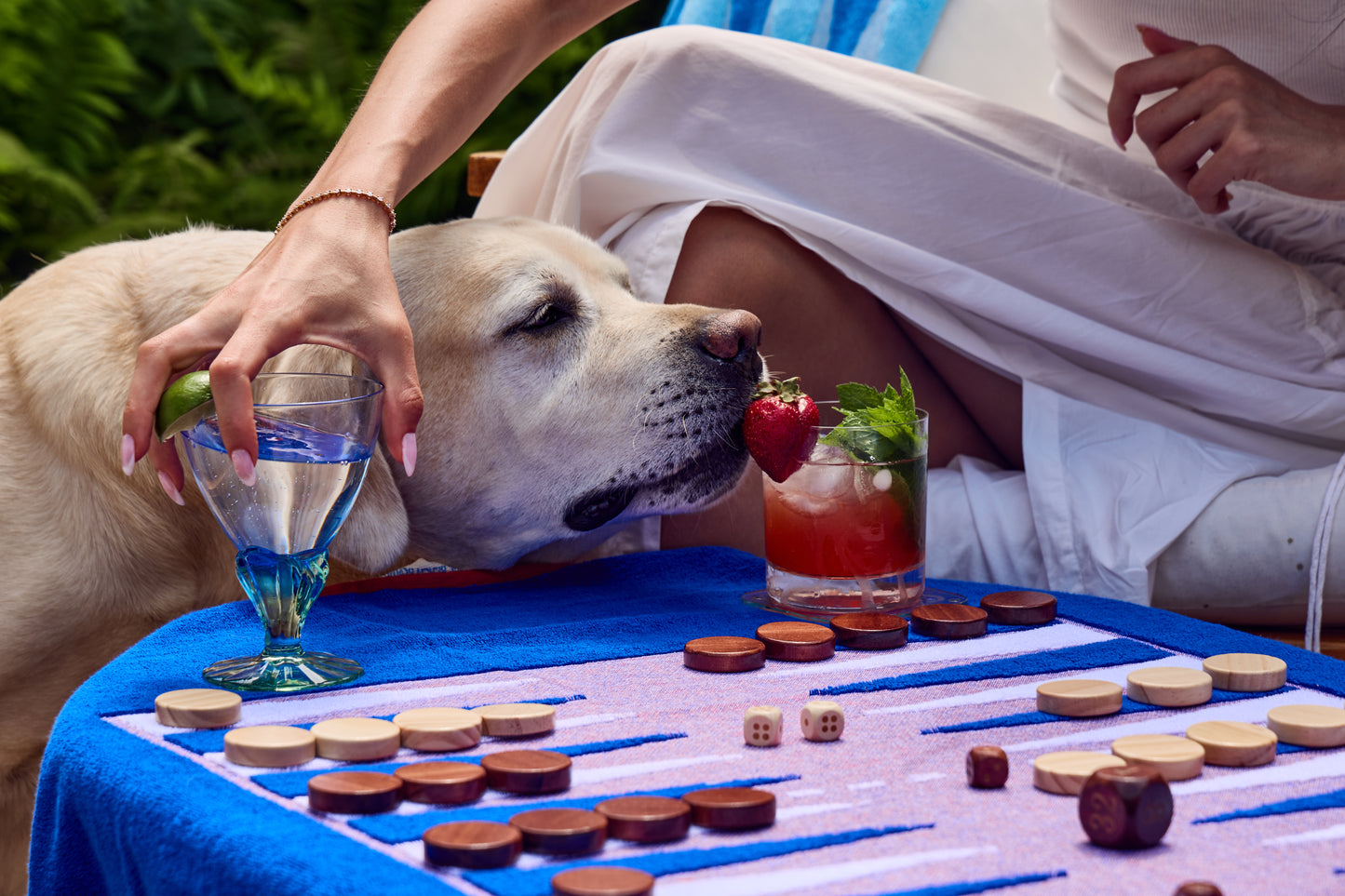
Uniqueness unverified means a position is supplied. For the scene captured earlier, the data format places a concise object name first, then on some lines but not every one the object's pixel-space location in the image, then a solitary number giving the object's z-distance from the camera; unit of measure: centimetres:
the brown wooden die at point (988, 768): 137
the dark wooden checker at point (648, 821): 133
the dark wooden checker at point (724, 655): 151
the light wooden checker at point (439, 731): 141
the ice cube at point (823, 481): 161
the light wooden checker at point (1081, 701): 145
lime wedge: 148
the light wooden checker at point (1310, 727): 141
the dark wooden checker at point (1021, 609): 158
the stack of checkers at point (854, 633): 152
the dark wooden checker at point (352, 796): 135
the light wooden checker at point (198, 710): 144
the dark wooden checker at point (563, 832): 133
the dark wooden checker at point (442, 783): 136
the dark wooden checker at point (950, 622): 156
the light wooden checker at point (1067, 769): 137
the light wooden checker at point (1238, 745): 139
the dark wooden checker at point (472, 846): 132
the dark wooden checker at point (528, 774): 137
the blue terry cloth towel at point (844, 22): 230
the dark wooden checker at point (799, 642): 153
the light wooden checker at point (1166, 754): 138
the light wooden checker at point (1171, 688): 146
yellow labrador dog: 167
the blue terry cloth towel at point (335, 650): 134
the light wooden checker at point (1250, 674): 148
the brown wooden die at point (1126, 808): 132
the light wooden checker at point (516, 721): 143
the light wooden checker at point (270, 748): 140
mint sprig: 160
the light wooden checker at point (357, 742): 140
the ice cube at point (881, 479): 161
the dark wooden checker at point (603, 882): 129
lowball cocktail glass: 161
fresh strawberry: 161
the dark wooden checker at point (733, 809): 134
